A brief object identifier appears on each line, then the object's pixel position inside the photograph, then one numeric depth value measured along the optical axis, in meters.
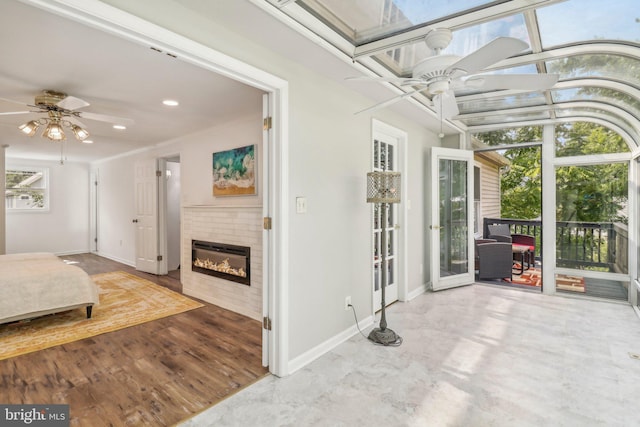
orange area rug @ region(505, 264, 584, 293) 4.47
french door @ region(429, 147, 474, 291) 4.64
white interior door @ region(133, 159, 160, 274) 5.75
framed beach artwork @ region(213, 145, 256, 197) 3.87
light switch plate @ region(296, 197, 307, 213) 2.51
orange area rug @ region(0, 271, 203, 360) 3.05
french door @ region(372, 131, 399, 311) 3.74
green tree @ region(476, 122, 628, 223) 4.10
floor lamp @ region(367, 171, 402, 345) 2.90
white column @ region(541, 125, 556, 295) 4.46
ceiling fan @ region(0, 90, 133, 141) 3.12
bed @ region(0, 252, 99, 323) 3.15
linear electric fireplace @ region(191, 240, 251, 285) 3.79
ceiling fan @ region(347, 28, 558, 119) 1.56
